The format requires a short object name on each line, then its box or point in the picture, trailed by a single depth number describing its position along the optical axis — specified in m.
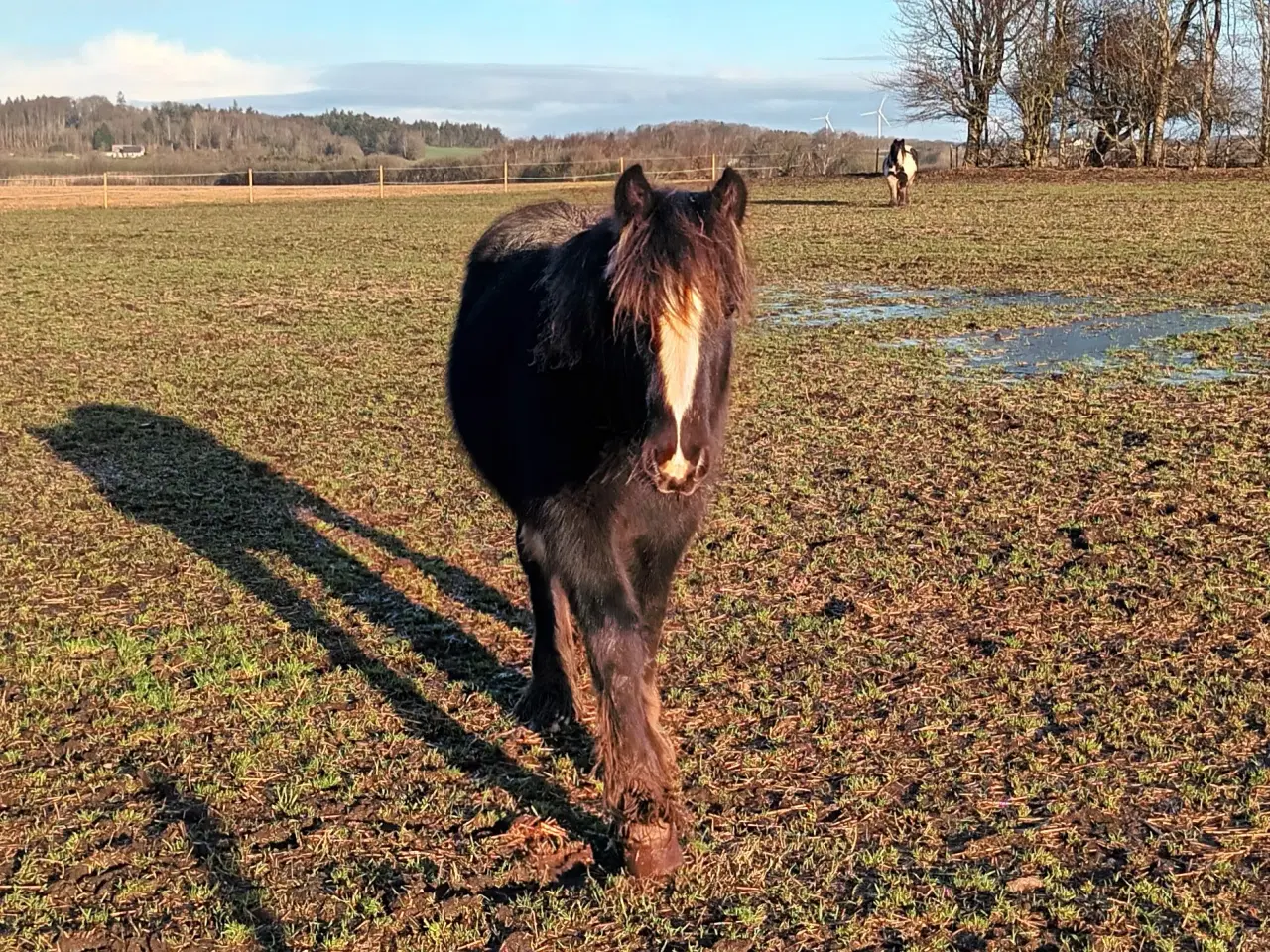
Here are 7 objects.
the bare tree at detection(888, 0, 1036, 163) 39.25
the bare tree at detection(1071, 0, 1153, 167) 37.19
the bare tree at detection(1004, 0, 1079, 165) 38.69
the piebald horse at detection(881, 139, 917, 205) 25.42
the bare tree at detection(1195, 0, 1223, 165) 35.78
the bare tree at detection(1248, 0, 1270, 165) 34.44
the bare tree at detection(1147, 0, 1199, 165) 36.12
